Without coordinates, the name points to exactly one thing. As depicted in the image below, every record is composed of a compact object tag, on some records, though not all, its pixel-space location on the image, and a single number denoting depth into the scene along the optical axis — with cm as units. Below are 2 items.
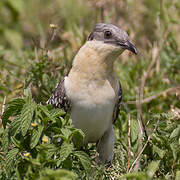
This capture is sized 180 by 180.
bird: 866
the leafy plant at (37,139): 712
